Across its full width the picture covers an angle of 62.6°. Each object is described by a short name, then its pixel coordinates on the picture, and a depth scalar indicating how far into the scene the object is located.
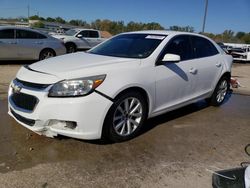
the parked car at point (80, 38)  11.09
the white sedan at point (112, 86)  2.53
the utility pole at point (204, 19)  17.16
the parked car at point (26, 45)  7.44
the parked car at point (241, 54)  14.41
